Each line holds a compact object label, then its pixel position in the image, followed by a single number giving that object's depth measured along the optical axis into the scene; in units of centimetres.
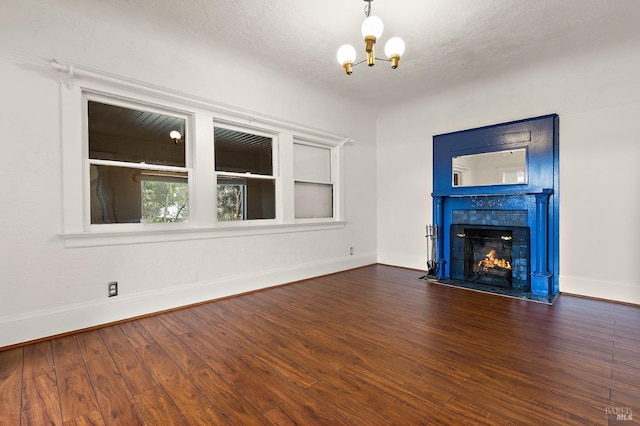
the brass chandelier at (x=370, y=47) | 241
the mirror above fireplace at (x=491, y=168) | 415
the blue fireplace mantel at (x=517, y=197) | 384
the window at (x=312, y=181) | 466
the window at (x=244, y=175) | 379
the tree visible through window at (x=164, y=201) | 322
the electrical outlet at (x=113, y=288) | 293
